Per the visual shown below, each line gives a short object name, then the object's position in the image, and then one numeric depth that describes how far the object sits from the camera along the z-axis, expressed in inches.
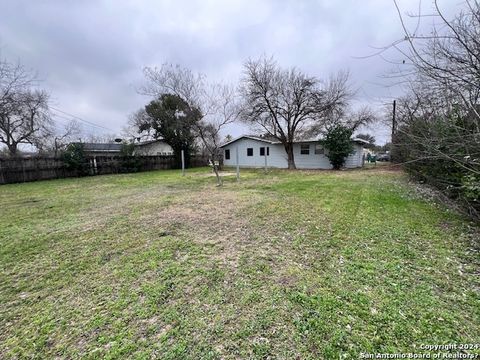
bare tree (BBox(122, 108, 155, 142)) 837.2
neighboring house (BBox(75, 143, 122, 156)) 958.1
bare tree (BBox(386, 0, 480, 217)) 77.0
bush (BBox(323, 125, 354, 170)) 593.0
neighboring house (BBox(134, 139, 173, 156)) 914.1
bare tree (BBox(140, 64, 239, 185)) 392.2
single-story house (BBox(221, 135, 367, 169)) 669.2
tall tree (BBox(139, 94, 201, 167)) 736.5
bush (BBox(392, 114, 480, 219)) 96.5
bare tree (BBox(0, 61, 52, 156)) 390.6
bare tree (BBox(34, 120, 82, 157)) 633.6
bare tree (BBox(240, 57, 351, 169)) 572.4
